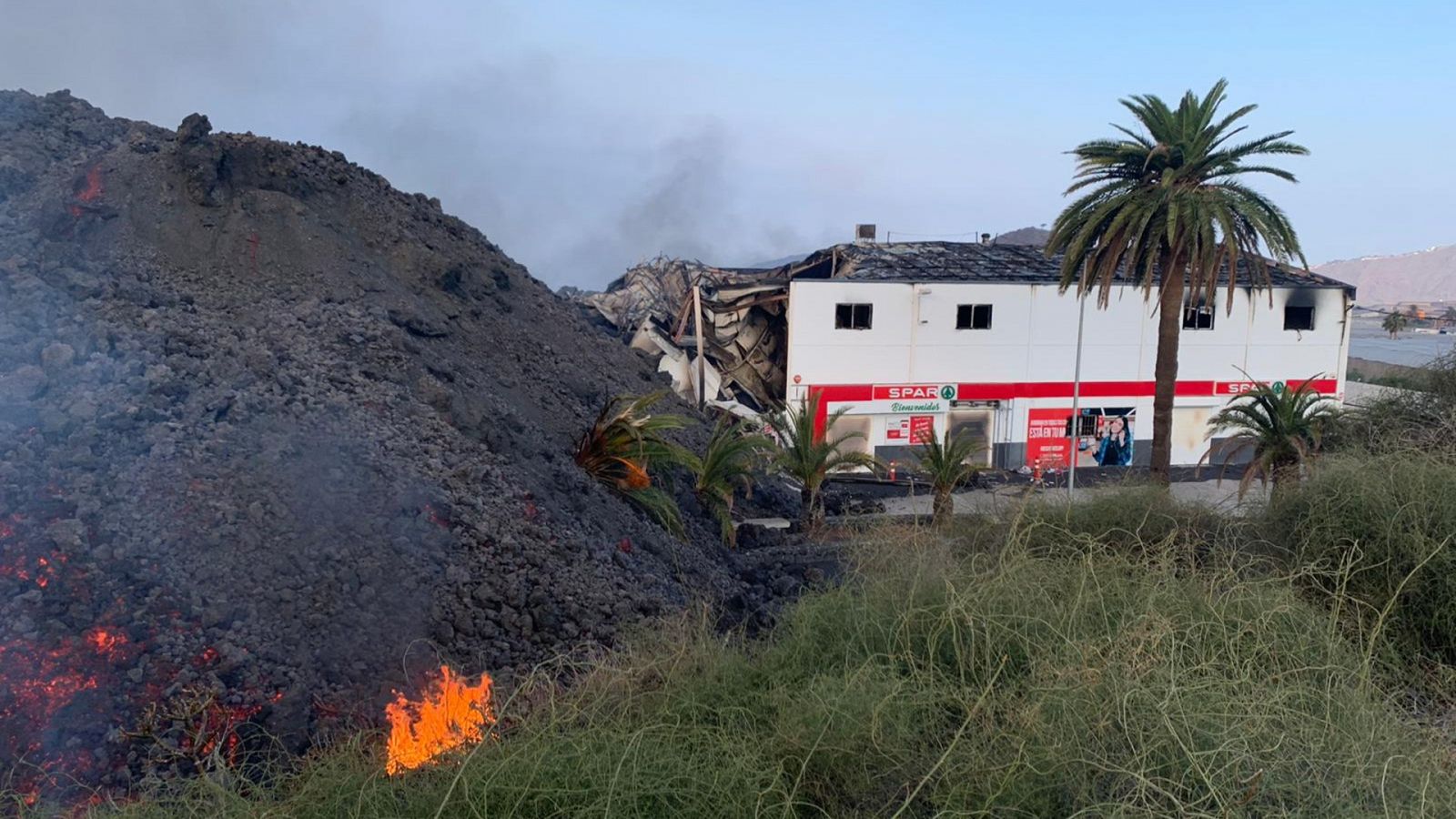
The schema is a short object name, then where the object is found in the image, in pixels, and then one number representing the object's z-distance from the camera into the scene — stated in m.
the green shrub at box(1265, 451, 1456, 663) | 7.95
